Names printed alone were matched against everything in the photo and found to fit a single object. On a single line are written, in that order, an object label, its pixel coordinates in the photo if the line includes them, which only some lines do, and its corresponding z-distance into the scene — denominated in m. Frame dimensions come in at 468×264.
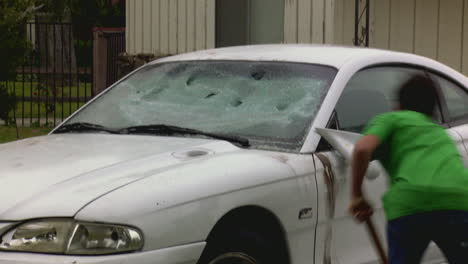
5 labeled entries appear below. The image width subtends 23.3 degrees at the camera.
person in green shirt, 4.74
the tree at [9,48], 14.08
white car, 4.95
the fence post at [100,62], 19.50
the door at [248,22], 14.47
